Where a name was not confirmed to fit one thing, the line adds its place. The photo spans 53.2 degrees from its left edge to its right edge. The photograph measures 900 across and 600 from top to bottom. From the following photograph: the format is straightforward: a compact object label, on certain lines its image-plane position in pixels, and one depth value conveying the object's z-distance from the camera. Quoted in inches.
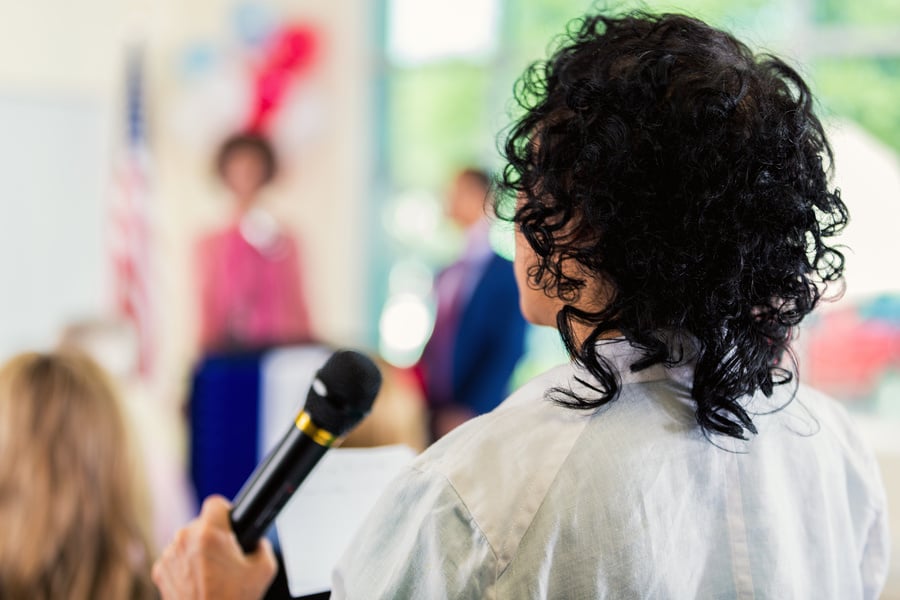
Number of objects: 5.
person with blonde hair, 59.7
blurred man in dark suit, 126.3
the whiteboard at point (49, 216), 161.2
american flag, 181.6
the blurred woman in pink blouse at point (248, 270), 180.9
